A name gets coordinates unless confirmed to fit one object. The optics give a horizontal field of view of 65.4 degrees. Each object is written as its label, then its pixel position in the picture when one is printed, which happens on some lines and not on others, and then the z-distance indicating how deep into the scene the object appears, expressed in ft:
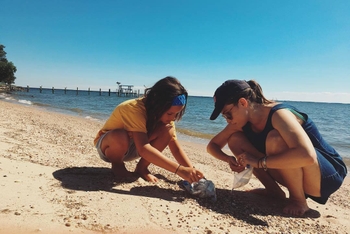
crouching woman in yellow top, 7.95
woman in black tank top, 7.00
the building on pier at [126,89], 214.90
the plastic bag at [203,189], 8.35
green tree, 127.34
